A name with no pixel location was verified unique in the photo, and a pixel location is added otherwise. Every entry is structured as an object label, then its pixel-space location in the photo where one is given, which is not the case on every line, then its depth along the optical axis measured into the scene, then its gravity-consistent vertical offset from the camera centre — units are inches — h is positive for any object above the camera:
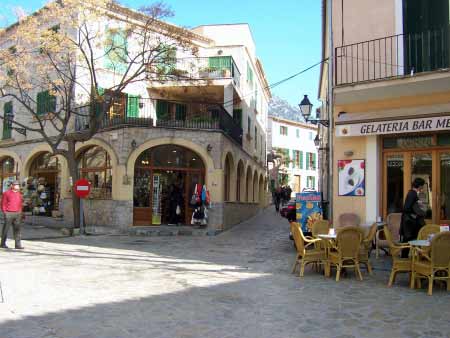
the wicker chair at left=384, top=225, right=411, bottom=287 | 298.4 -42.5
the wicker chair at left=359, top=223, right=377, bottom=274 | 337.1 -38.2
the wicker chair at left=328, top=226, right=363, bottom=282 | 315.0 -34.4
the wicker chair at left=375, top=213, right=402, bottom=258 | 407.2 -23.8
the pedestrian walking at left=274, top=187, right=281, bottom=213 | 1224.8 -9.8
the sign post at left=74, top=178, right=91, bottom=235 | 612.4 +8.7
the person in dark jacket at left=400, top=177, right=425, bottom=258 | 340.8 -13.8
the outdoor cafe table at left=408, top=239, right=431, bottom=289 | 287.7 -30.5
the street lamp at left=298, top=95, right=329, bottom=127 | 582.2 +115.6
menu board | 491.2 -11.4
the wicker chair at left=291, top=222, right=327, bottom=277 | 333.9 -41.7
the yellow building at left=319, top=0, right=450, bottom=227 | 419.5 +87.5
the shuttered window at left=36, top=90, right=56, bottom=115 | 796.0 +165.1
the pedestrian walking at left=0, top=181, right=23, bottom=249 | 460.8 -19.7
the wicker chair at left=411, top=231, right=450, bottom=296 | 274.7 -37.4
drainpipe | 477.1 +91.3
